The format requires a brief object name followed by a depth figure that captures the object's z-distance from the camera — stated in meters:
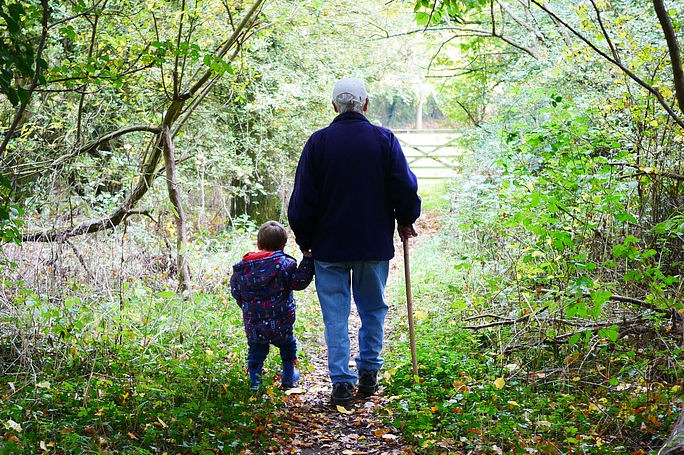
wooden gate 23.25
